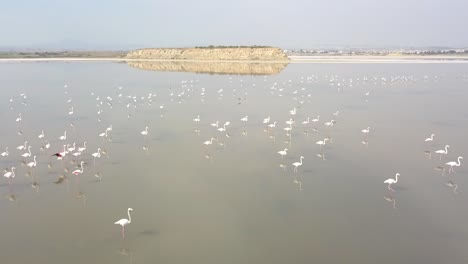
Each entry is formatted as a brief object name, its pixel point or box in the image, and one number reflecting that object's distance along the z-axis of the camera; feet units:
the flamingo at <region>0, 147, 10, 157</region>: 53.62
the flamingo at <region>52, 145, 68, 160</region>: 50.48
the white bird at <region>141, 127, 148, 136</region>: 64.42
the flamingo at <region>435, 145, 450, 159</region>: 53.52
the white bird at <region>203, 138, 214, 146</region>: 59.93
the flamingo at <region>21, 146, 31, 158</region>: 52.69
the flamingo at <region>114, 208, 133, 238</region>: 34.32
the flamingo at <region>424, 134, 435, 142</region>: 59.96
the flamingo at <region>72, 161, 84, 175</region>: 46.91
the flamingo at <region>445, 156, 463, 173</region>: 48.93
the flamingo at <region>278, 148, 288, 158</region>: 53.41
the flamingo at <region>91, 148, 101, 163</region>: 53.11
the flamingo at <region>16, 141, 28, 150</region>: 56.34
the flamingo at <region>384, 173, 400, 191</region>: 43.24
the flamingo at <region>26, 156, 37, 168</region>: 49.18
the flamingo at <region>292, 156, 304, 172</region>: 48.99
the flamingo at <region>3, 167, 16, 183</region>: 45.94
